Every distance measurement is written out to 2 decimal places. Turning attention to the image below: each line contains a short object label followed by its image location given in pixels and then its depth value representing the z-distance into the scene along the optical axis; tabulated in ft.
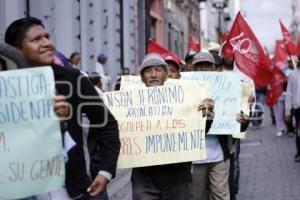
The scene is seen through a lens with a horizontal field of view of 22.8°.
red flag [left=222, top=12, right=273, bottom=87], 27.12
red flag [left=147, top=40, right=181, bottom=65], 27.20
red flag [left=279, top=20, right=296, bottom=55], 51.01
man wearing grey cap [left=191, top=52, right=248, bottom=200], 20.66
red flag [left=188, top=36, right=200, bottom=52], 36.40
